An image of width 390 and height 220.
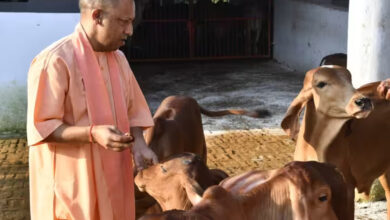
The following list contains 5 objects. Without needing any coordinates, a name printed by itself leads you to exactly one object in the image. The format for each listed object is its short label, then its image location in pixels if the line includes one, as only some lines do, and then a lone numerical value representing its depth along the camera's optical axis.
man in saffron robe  3.55
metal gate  16.69
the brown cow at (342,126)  5.36
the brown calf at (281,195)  3.59
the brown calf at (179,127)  6.39
